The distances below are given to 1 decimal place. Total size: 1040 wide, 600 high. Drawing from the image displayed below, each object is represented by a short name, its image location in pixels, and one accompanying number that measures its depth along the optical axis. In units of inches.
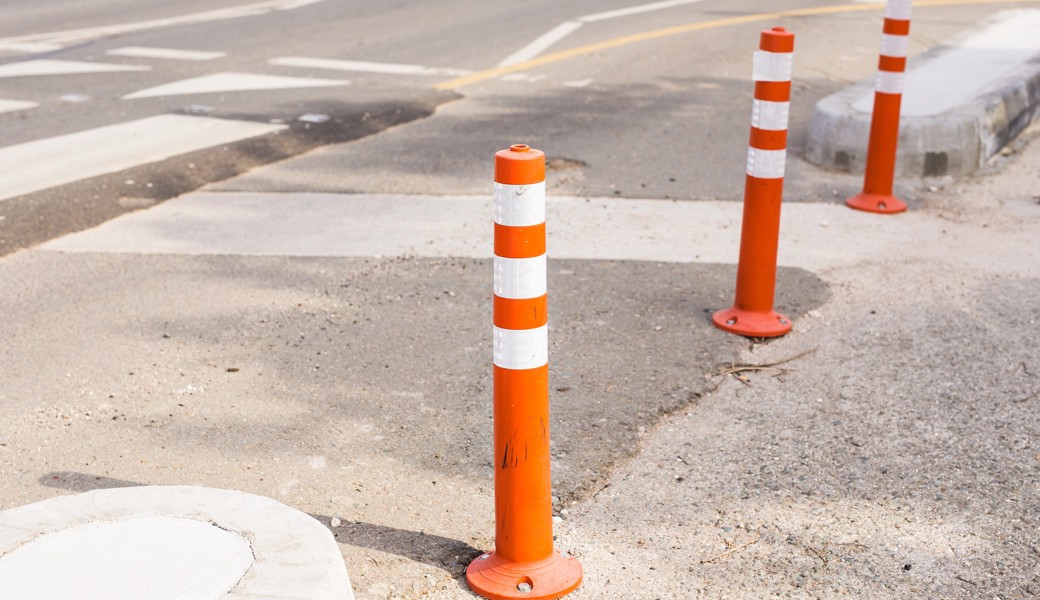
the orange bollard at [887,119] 246.8
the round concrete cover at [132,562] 105.1
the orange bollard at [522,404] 113.2
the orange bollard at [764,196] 178.5
